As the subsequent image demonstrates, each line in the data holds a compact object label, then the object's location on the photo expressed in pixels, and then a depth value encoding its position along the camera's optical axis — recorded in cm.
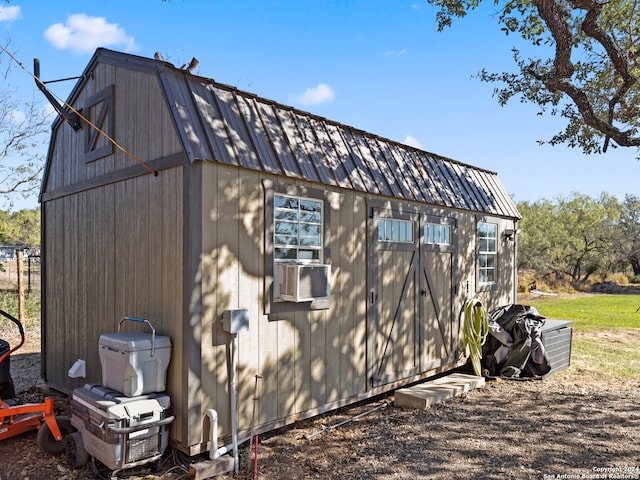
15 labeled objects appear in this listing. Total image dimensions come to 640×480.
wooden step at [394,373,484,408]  512
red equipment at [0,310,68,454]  358
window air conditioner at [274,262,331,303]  399
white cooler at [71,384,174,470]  313
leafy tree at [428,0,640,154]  589
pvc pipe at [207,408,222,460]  342
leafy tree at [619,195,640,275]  2792
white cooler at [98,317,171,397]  334
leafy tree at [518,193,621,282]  2695
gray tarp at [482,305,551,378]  662
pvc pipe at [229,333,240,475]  350
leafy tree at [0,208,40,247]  1610
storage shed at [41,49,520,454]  355
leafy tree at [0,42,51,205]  1187
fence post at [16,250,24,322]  871
